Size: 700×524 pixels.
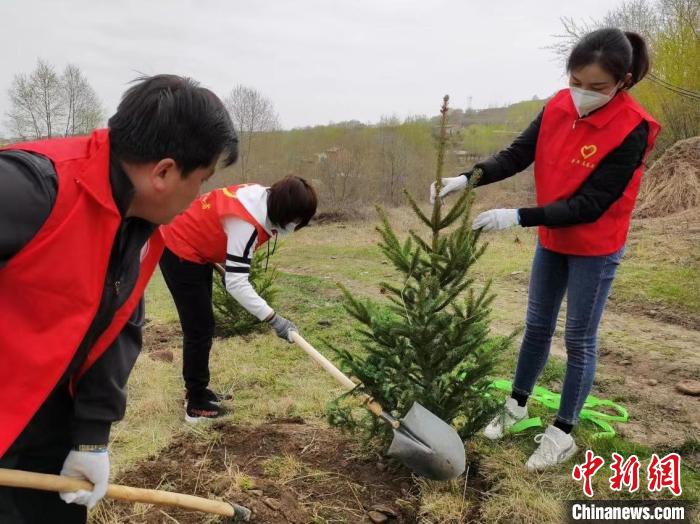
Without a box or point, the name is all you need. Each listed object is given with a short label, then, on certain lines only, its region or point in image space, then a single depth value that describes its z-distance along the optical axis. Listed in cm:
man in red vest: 125
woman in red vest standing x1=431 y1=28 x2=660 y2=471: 254
